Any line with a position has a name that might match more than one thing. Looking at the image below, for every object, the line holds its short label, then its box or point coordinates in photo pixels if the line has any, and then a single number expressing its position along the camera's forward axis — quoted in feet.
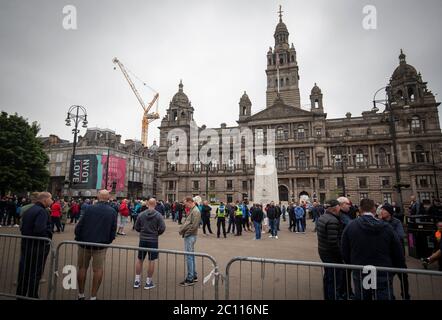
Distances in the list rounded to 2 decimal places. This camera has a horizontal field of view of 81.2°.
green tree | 92.68
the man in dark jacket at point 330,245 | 17.04
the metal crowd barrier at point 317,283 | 12.27
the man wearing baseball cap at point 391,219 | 19.58
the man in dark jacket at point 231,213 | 54.19
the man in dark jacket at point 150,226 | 20.66
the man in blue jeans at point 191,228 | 21.99
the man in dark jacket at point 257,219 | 46.16
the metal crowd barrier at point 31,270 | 16.63
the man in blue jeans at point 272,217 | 48.57
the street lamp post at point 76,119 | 60.93
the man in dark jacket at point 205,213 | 51.16
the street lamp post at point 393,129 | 43.44
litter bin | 28.86
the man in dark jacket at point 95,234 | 16.83
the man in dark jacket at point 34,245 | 17.16
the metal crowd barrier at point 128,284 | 16.79
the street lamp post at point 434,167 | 127.87
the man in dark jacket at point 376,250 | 12.67
